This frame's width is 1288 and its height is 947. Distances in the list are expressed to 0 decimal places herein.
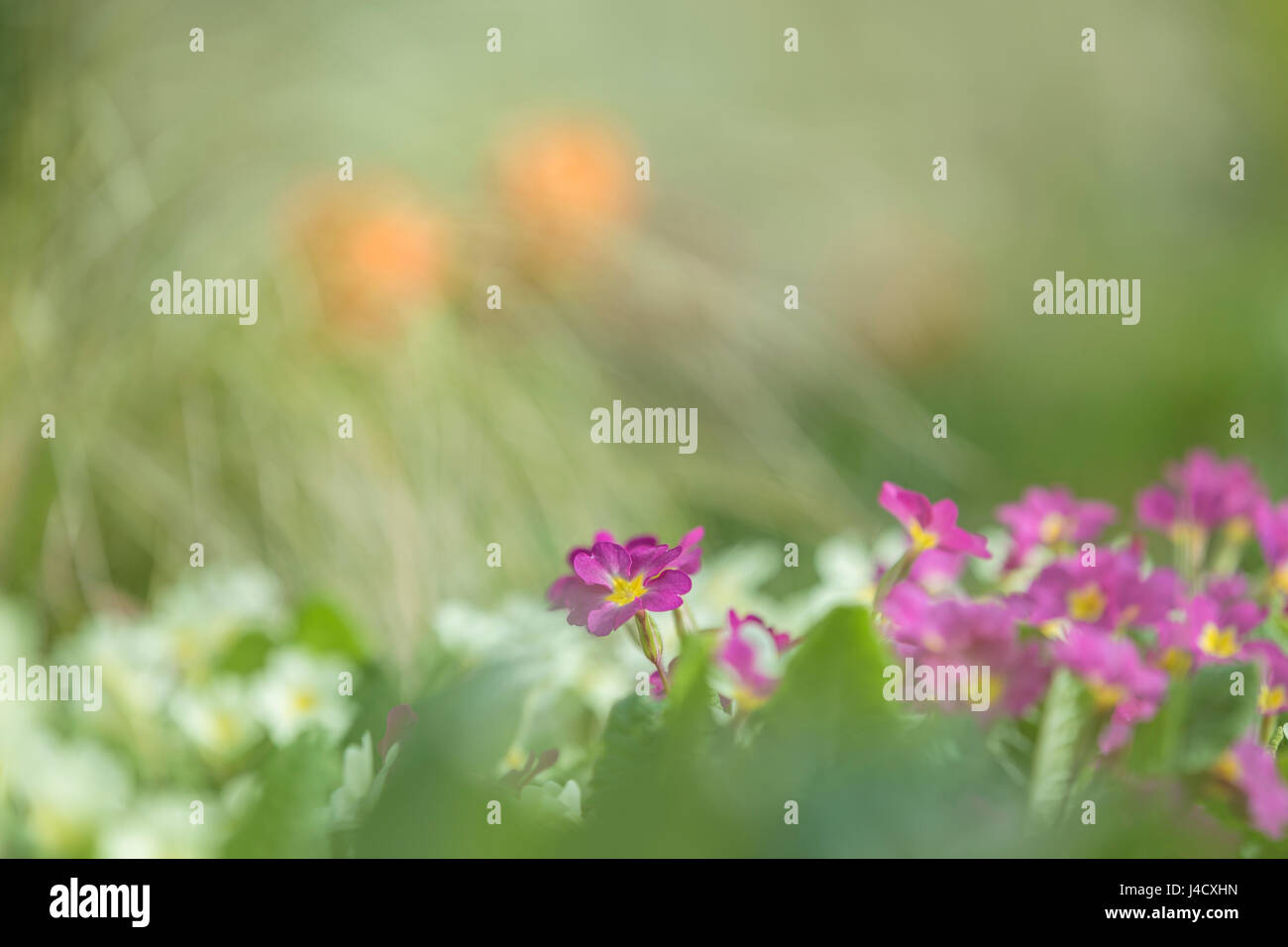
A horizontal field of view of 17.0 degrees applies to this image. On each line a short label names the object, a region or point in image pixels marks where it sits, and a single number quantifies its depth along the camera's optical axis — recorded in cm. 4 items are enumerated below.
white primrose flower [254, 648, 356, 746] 103
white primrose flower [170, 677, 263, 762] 102
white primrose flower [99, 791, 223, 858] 93
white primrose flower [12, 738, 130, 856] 95
